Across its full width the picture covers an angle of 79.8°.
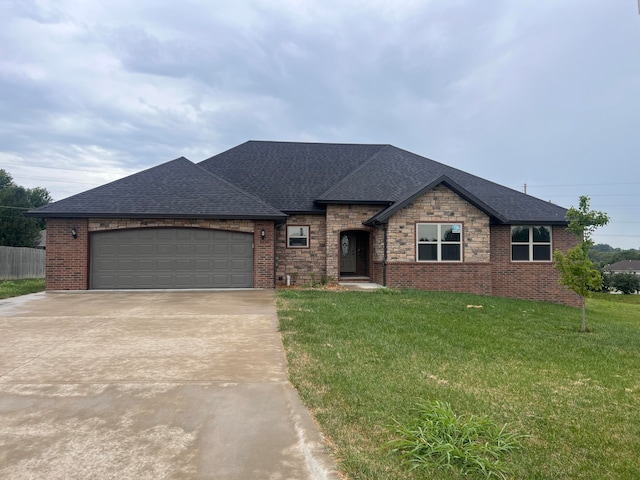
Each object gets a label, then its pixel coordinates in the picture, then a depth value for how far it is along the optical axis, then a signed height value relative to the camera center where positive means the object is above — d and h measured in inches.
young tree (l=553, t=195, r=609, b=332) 355.6 -5.6
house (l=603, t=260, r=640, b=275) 2763.3 -97.6
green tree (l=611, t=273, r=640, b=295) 1632.6 -127.3
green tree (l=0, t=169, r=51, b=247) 1187.9 +97.0
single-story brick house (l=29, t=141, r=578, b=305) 567.5 +28.4
